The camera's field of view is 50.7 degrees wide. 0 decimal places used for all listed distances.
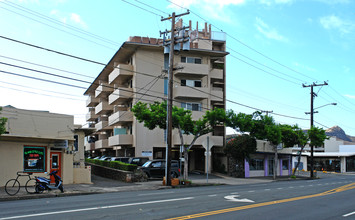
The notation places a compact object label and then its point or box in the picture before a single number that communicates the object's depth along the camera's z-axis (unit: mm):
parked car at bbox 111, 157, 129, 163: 34312
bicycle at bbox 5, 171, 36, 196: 17469
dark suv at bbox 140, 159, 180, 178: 29345
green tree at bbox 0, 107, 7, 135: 17438
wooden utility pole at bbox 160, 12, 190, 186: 24312
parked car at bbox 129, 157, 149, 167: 33312
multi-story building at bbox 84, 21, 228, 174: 41938
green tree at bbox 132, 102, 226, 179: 26266
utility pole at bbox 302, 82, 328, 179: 44906
